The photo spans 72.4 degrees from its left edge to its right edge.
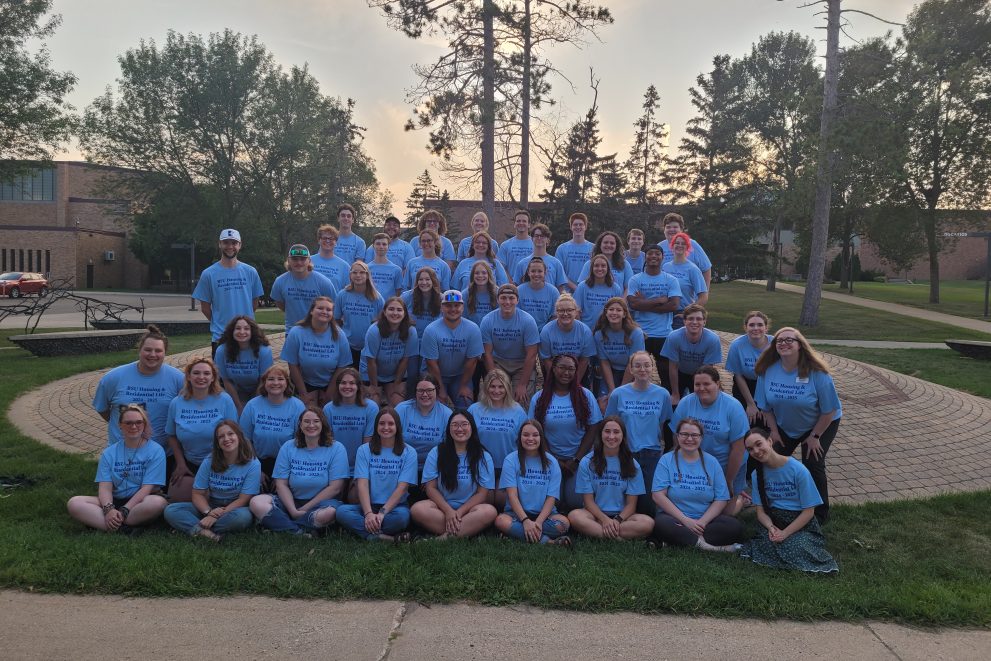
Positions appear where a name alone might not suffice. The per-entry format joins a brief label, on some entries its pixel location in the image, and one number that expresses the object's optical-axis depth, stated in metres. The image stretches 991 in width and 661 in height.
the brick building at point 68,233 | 48.59
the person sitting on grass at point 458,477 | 5.41
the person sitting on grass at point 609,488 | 5.40
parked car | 36.72
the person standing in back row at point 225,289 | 7.26
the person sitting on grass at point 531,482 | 5.41
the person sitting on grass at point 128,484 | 5.39
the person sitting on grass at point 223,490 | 5.32
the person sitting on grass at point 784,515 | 5.01
